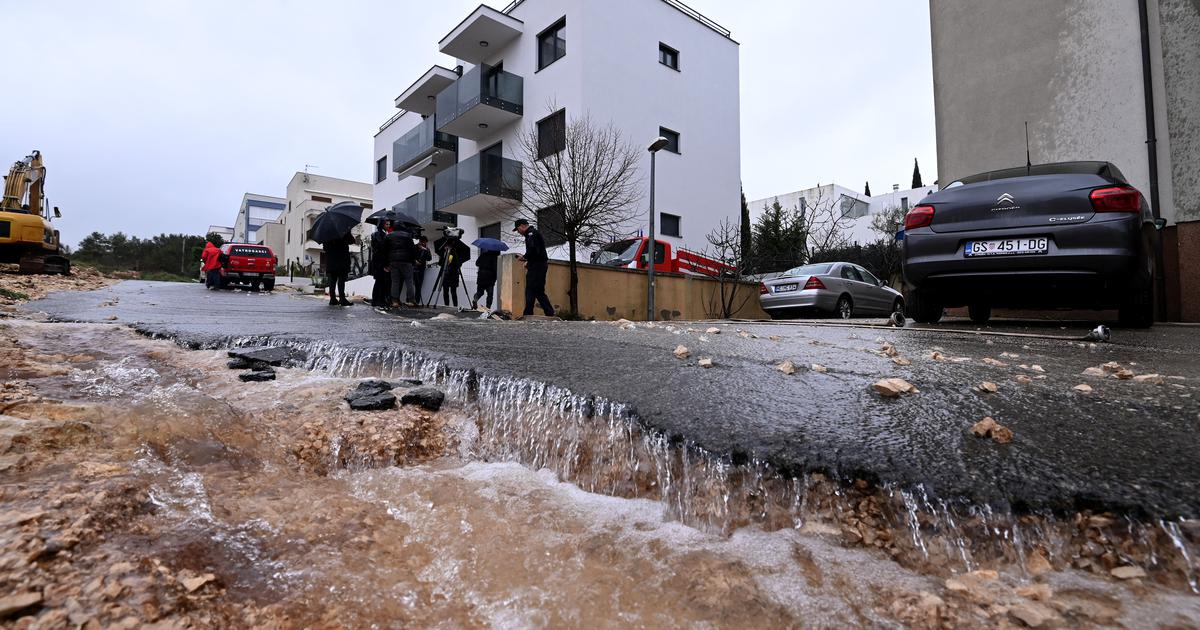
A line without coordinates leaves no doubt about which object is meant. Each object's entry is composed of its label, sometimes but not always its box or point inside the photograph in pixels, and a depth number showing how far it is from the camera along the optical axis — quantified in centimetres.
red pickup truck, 2014
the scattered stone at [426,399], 304
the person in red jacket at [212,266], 1942
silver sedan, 1179
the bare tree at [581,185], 1367
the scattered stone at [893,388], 279
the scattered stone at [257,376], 349
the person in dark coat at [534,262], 1020
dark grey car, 501
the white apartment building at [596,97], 1798
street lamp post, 1290
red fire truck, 1468
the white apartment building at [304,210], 4819
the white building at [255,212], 7362
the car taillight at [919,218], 569
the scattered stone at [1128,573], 143
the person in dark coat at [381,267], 1177
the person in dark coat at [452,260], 1323
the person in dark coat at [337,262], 1152
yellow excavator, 1694
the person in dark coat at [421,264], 1352
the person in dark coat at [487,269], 1230
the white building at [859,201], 4565
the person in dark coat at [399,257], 1159
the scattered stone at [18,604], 118
